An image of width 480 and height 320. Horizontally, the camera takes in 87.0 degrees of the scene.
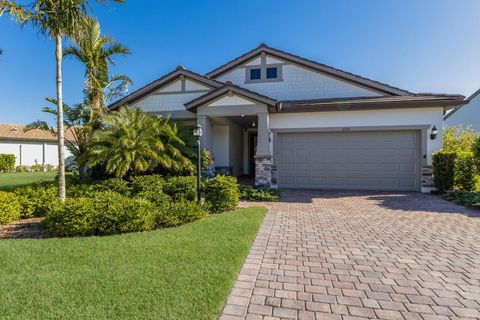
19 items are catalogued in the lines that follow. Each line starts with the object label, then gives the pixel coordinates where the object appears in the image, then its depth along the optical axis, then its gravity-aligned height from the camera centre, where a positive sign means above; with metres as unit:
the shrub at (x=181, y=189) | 8.12 -1.10
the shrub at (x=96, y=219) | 5.30 -1.36
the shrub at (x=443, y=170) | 9.33 -0.54
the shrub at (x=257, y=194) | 9.09 -1.43
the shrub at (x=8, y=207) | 6.40 -1.37
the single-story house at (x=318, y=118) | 10.53 +1.68
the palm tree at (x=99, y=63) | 10.05 +3.84
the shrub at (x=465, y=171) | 9.23 -0.54
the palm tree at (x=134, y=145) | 8.83 +0.37
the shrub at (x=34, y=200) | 7.01 -1.27
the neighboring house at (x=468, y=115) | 19.83 +3.41
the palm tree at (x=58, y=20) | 6.49 +3.59
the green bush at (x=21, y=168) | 25.02 -1.36
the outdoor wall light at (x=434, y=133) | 10.19 +0.93
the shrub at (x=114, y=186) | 8.43 -1.04
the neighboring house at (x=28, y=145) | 25.77 +1.02
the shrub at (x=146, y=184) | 8.31 -0.96
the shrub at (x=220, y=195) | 7.41 -1.19
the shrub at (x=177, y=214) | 5.87 -1.41
